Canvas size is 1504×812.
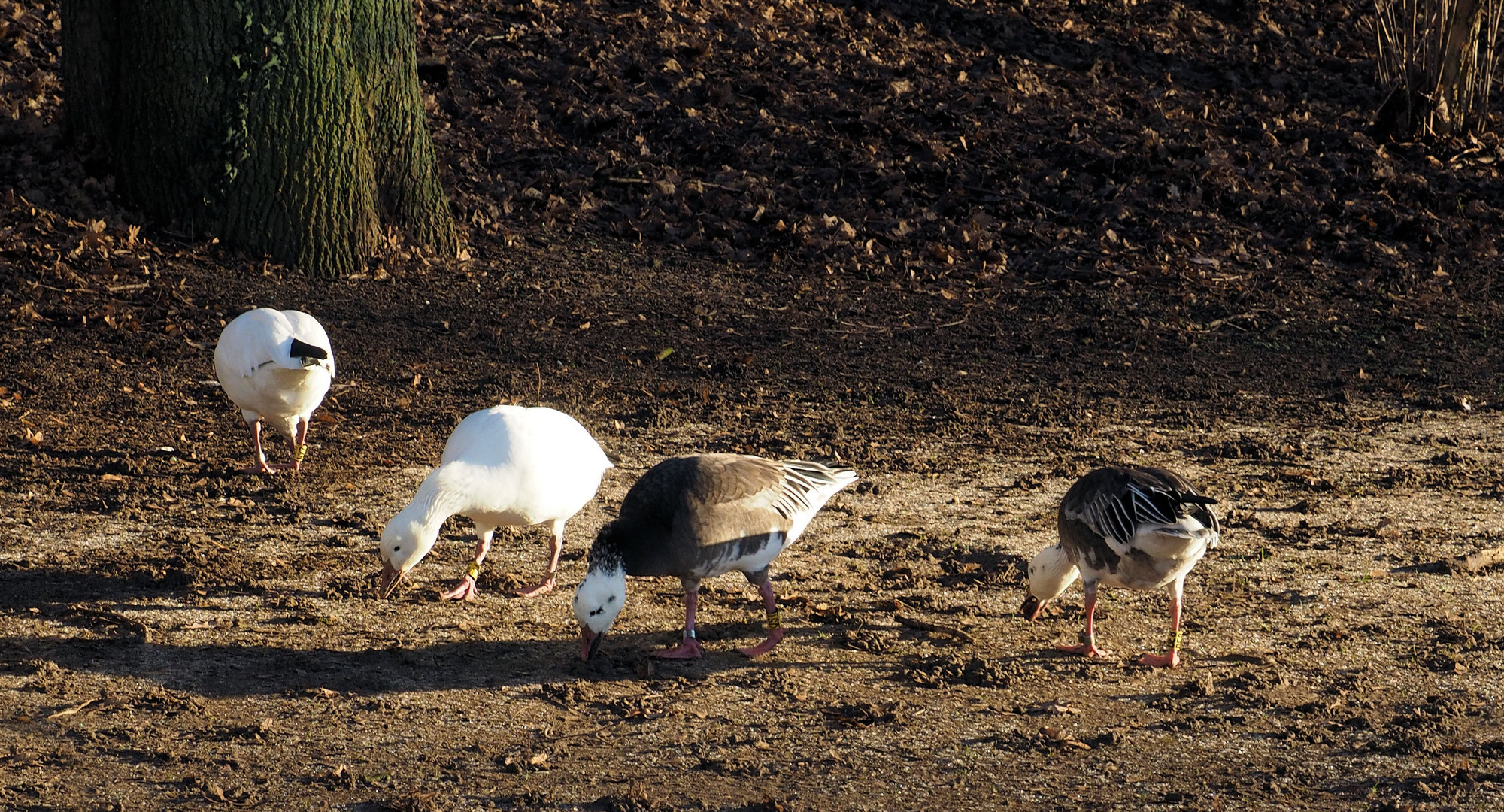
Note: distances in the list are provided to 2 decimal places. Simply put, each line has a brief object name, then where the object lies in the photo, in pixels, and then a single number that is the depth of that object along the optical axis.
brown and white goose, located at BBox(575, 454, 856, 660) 10.16
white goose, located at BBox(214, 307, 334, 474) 13.49
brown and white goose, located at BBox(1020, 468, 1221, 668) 10.11
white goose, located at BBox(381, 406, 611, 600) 10.94
